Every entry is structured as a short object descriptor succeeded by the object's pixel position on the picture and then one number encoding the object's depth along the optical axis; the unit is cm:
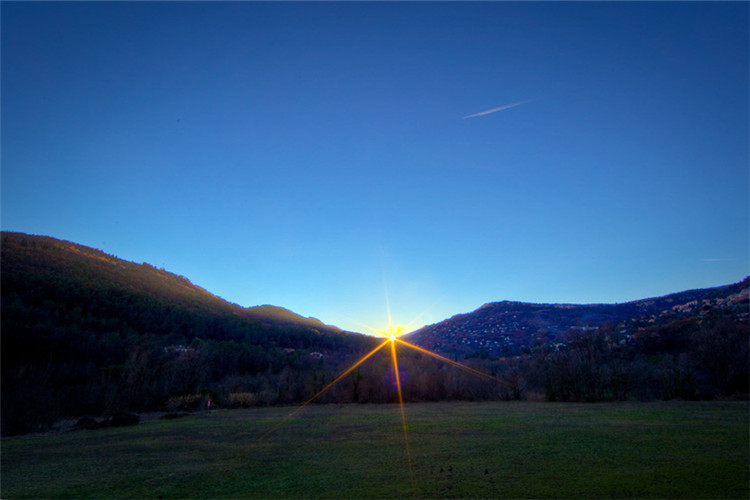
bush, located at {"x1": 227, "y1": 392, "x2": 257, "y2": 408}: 3016
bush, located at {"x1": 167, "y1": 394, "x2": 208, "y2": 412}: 2780
